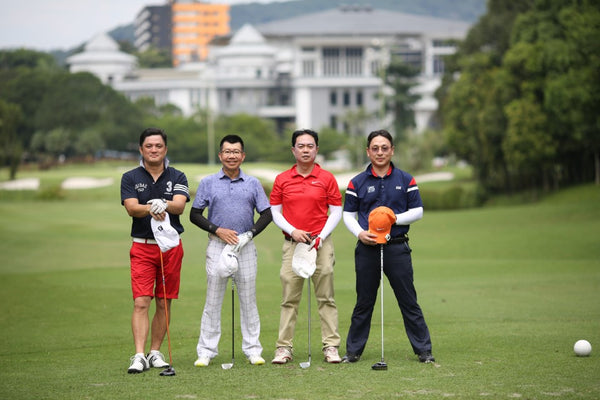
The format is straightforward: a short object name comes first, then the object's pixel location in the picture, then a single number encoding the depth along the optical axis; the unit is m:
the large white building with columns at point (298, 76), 139.62
